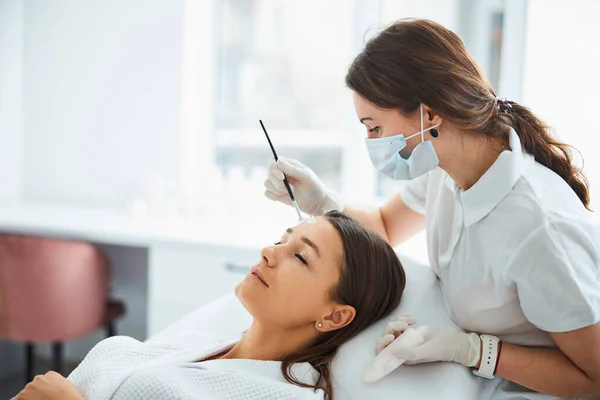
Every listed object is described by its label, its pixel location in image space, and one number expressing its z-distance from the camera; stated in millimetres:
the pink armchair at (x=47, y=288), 2322
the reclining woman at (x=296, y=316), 1272
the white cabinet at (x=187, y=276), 2273
